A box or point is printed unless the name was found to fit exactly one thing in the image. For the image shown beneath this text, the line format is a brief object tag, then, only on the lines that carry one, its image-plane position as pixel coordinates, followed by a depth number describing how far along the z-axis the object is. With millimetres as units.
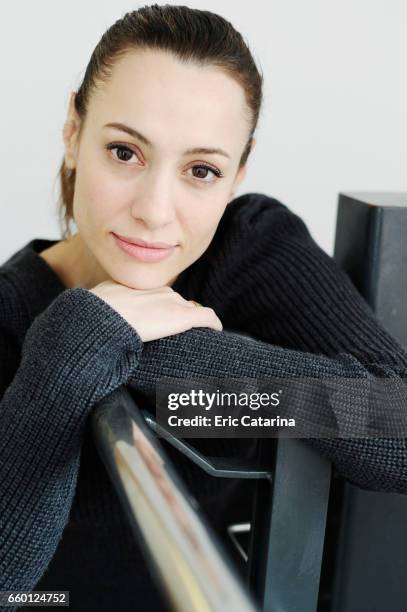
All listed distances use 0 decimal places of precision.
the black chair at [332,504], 1023
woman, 1028
